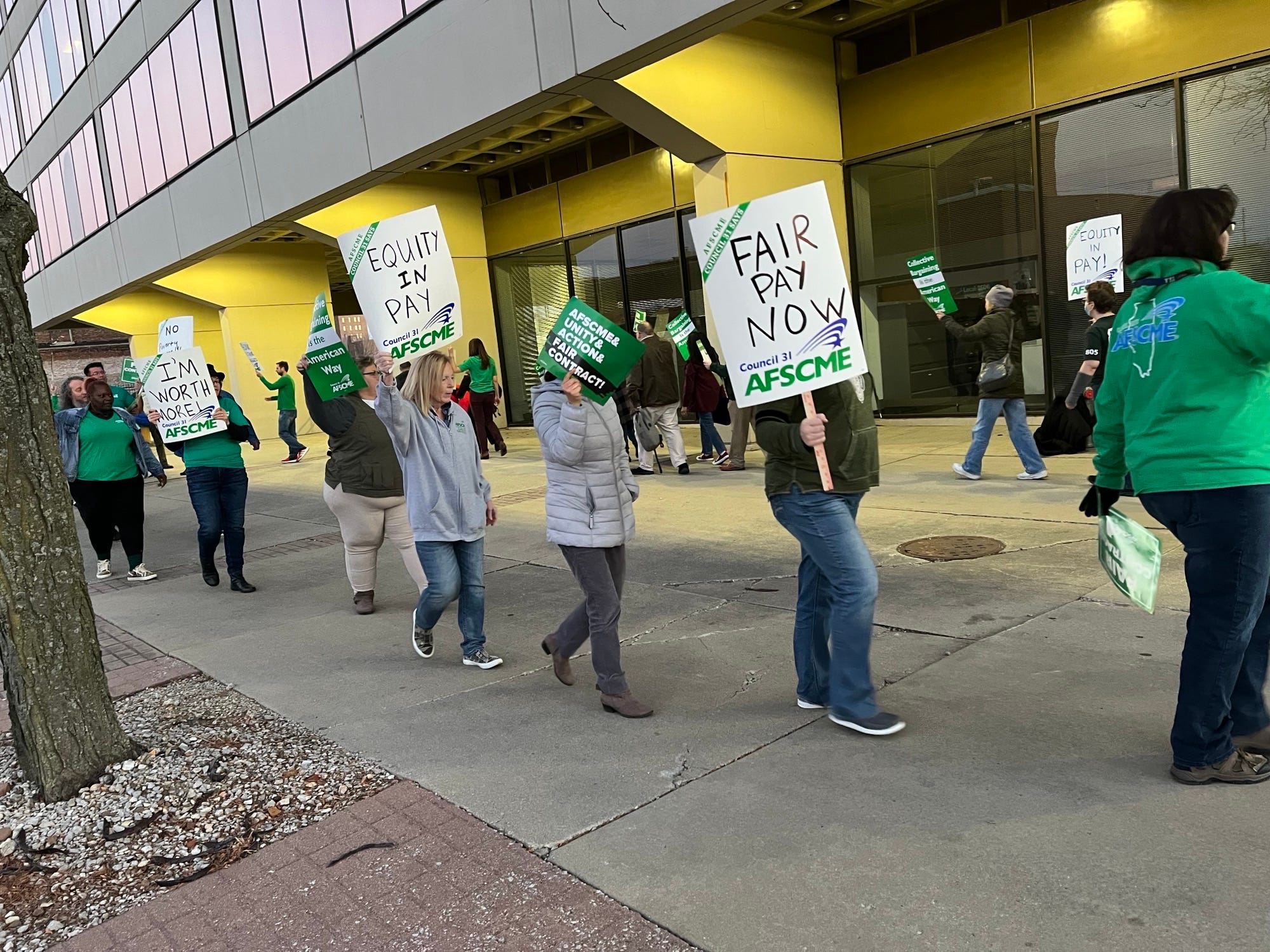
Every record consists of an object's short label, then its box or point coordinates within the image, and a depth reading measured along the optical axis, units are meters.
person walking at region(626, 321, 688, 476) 11.09
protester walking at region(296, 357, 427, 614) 6.35
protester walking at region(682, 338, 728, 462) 11.69
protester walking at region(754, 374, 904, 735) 3.66
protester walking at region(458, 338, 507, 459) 14.32
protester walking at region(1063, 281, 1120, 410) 7.32
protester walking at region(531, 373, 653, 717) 4.17
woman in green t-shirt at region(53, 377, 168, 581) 8.18
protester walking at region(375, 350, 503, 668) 5.00
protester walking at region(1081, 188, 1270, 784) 2.91
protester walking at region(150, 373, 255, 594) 7.52
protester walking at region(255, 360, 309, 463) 16.59
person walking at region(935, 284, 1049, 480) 8.78
